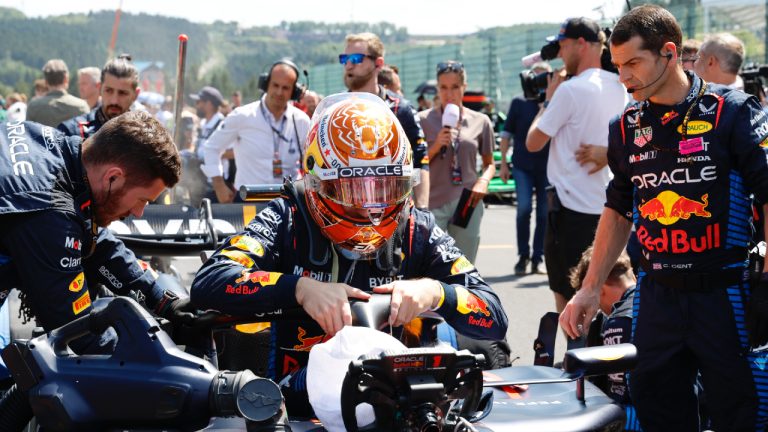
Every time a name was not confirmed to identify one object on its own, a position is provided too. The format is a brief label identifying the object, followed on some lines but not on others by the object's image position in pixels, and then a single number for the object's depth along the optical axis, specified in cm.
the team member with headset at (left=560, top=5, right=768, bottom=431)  338
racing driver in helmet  263
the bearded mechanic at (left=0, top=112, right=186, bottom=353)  267
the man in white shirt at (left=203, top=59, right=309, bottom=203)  711
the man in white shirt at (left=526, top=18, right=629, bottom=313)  580
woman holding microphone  723
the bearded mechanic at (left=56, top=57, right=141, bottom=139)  618
